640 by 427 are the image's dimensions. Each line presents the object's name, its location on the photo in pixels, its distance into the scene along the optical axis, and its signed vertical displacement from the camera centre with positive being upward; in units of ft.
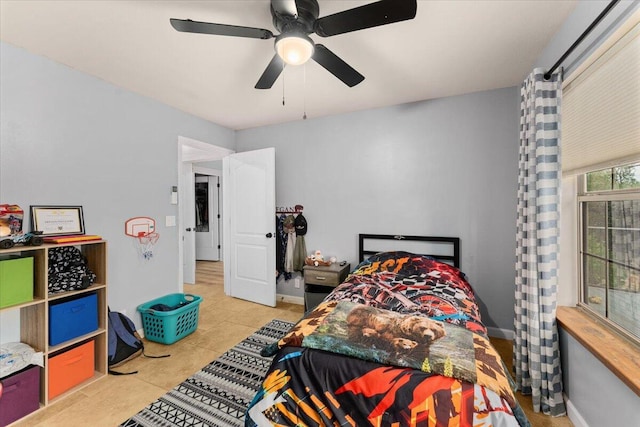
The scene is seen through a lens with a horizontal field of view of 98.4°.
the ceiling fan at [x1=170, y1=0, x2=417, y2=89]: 4.23 +3.19
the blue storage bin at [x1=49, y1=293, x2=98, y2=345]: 6.44 -2.53
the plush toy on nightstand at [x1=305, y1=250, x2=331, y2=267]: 11.03 -1.85
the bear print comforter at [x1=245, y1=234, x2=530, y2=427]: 3.58 -2.30
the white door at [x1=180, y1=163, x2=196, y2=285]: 15.92 -0.71
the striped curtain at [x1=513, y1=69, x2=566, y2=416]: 5.82 -0.68
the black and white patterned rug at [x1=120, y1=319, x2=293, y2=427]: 5.76 -4.25
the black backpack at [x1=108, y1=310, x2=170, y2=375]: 7.69 -3.68
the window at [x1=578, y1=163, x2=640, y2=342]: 4.72 -0.62
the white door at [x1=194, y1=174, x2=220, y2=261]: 20.79 -0.02
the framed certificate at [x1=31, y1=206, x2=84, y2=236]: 6.91 -0.12
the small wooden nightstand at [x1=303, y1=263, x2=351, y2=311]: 10.36 -2.51
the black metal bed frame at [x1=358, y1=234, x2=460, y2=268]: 9.65 -1.00
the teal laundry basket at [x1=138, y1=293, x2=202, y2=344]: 8.85 -3.49
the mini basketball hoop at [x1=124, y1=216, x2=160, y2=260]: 9.13 -0.59
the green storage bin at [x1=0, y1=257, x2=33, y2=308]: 5.68 -1.38
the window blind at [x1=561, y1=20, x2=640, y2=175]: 4.31 +1.89
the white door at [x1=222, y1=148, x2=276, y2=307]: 12.06 -0.50
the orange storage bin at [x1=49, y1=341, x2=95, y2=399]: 6.37 -3.70
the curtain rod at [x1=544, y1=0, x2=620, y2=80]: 4.09 +3.00
